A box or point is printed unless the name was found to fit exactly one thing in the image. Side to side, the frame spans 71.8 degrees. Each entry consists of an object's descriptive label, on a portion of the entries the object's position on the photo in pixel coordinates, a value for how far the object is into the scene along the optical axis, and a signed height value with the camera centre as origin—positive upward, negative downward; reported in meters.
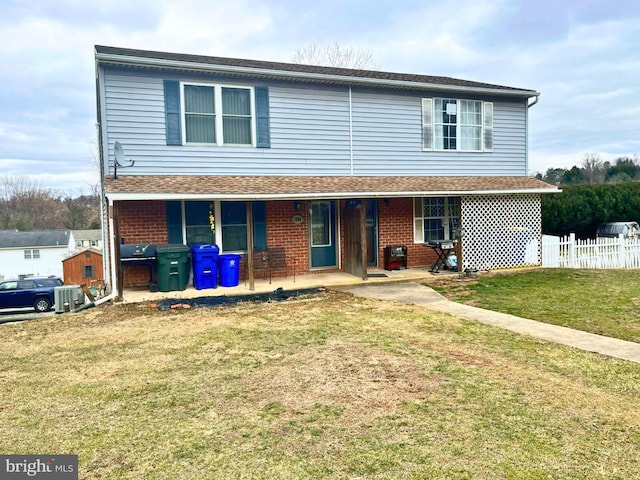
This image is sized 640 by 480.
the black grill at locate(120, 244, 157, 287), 10.15 -0.47
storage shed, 30.44 -2.12
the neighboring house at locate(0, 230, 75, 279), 44.97 -1.61
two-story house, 10.44 +1.90
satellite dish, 10.03 +1.79
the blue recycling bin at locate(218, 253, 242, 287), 10.84 -0.92
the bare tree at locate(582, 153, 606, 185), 52.12 +7.06
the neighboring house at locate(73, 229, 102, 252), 52.41 -0.31
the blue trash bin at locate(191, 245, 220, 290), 10.44 -0.78
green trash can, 10.02 -0.75
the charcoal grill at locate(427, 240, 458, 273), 12.50 -0.70
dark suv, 18.58 -2.45
